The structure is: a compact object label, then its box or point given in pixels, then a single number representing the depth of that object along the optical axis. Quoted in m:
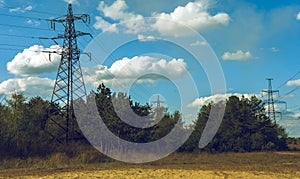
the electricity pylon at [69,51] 37.19
